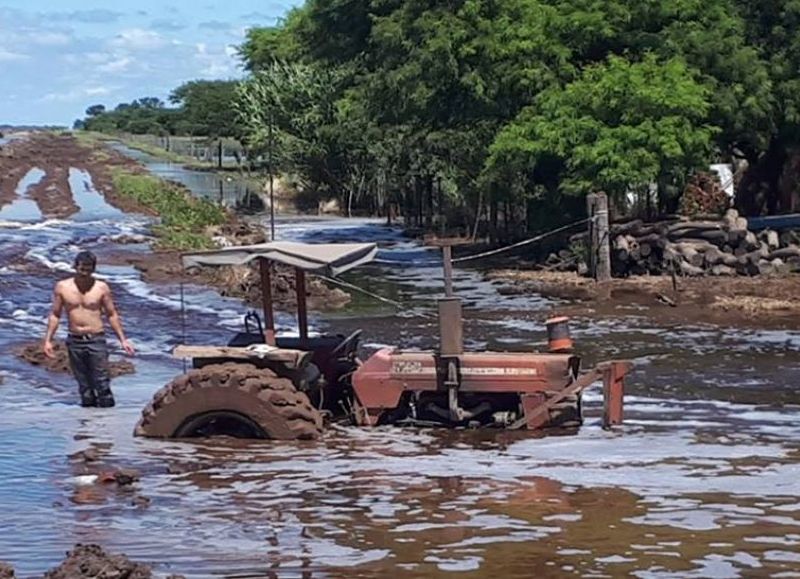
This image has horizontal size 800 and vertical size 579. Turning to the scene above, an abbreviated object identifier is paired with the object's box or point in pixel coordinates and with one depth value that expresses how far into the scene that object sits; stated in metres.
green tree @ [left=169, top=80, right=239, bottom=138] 104.75
